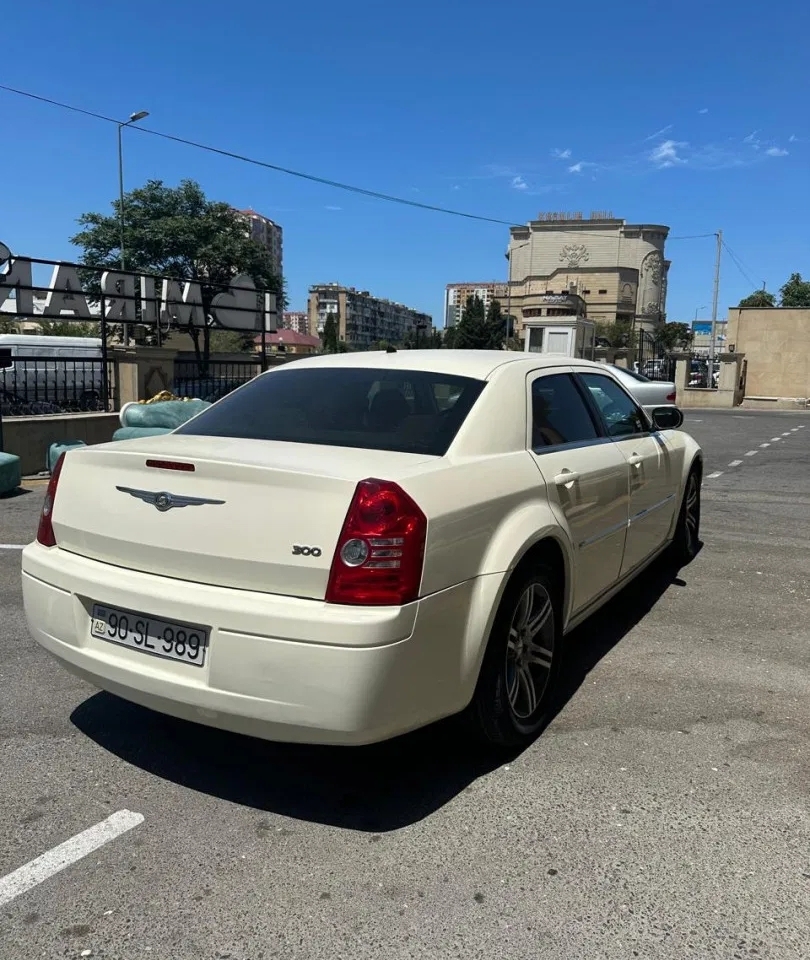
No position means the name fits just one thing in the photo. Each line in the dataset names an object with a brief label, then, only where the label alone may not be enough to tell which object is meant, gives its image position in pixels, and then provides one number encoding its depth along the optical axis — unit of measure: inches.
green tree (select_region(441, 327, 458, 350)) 3181.6
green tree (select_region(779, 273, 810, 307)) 3179.1
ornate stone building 4739.2
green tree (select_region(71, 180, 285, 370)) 1865.2
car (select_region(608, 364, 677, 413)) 640.4
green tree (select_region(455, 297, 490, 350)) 3026.6
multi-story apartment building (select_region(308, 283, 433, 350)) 6934.1
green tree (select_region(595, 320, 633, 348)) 3063.5
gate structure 1413.6
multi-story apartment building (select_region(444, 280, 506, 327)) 6624.0
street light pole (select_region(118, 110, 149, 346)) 1475.4
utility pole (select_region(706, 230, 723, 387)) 1742.1
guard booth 1070.4
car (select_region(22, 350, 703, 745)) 97.7
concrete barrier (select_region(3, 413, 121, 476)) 416.2
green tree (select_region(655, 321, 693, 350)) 3604.8
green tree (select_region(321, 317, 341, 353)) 4889.3
